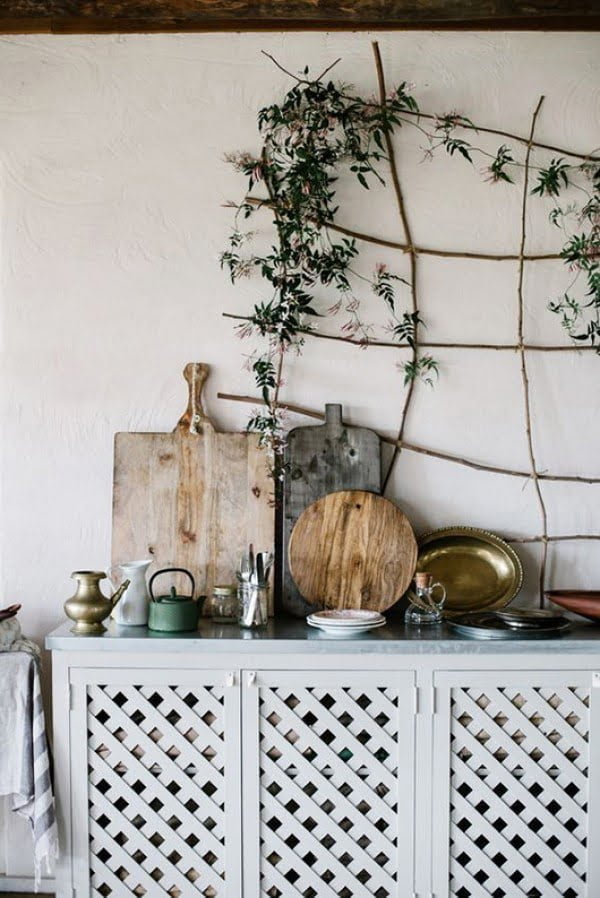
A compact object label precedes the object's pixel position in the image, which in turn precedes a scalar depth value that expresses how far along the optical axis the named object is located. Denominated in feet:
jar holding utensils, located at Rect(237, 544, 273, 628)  9.01
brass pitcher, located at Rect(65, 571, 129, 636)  8.76
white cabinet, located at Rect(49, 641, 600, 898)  8.54
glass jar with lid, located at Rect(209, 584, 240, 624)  9.31
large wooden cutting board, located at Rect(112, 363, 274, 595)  9.80
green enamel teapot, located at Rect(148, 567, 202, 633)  8.79
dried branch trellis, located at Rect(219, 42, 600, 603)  9.86
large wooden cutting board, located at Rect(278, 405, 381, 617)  9.86
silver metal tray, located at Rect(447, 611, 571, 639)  8.60
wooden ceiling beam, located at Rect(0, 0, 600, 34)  9.80
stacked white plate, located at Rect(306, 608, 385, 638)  8.67
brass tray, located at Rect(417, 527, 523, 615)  9.76
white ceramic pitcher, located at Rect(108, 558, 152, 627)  9.09
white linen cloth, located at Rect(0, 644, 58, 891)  8.51
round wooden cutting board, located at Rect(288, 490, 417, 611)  9.61
